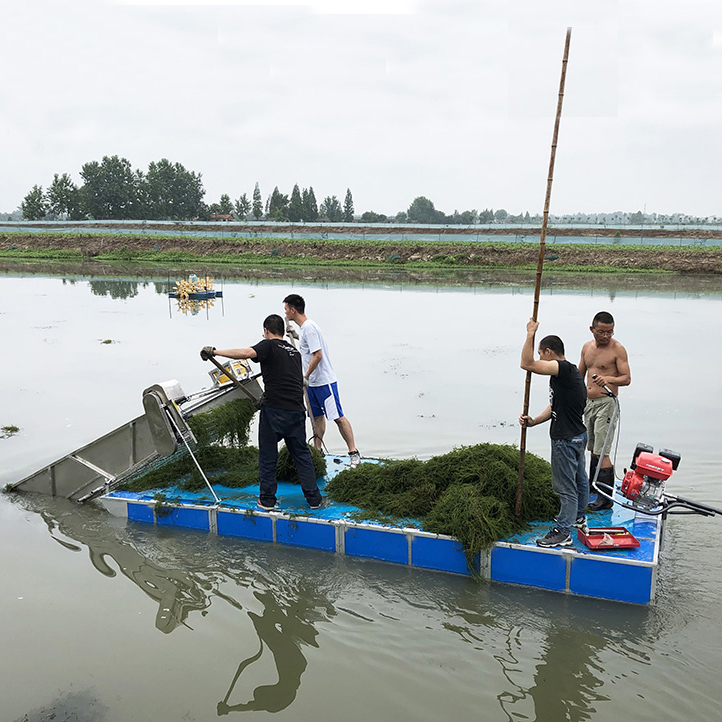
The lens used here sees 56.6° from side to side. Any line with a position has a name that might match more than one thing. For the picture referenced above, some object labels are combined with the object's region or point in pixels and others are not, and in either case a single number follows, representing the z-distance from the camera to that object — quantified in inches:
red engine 205.6
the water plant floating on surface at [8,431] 365.1
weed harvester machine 250.1
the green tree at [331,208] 5059.1
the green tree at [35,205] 3919.8
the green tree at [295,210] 4495.6
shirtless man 241.3
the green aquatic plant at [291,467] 273.1
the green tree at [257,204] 4631.4
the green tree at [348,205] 5216.5
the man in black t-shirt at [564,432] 203.0
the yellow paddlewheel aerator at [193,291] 1013.2
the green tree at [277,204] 4538.9
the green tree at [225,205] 4475.9
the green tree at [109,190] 3949.3
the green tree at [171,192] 4060.0
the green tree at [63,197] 3873.0
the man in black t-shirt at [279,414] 236.7
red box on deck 199.6
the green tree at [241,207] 4495.6
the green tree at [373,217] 4594.0
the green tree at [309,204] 4559.5
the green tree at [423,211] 5689.0
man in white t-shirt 274.7
